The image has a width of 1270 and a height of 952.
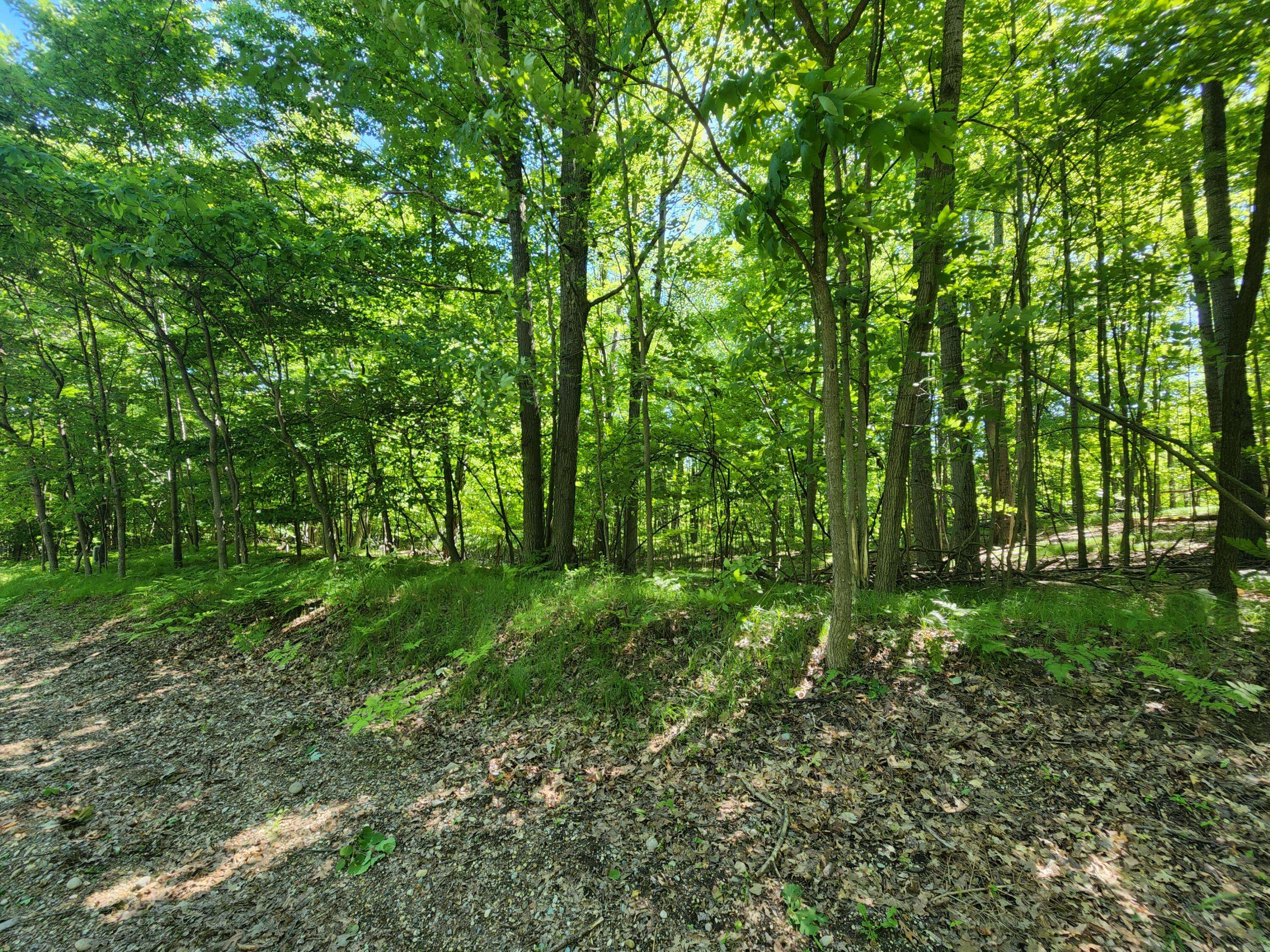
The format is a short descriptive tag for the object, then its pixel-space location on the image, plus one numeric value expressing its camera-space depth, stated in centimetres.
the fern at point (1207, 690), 261
